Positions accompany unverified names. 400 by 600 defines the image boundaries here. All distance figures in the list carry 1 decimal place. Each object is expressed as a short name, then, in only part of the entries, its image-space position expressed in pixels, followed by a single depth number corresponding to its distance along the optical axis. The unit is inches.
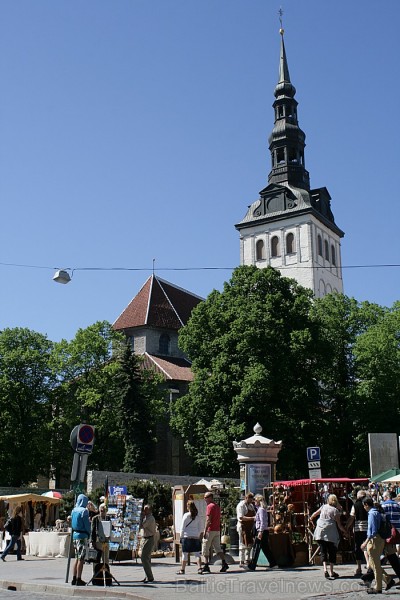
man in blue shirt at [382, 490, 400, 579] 475.2
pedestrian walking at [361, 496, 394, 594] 446.0
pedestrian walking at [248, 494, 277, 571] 578.9
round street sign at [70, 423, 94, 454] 548.1
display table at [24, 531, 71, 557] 848.9
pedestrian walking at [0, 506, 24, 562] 802.8
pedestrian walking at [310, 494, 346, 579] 523.8
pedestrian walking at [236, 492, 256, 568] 634.8
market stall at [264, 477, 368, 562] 626.5
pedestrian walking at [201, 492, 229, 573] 593.9
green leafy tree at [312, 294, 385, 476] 1592.0
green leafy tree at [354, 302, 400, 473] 1582.2
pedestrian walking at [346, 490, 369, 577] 537.6
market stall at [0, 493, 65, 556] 871.7
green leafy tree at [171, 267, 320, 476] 1462.8
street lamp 818.8
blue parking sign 734.2
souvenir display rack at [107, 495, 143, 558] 713.0
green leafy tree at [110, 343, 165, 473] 1656.0
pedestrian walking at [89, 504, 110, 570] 537.6
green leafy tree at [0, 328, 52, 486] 1688.0
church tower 2568.9
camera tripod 531.2
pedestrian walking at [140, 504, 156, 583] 545.0
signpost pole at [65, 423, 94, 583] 548.1
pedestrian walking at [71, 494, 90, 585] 524.1
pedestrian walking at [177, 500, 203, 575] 585.6
